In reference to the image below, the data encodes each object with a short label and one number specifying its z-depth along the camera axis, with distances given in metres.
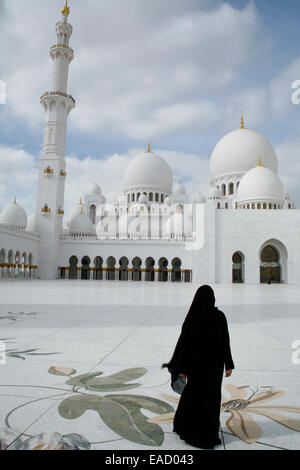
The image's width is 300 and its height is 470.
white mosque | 103.19
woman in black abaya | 7.70
